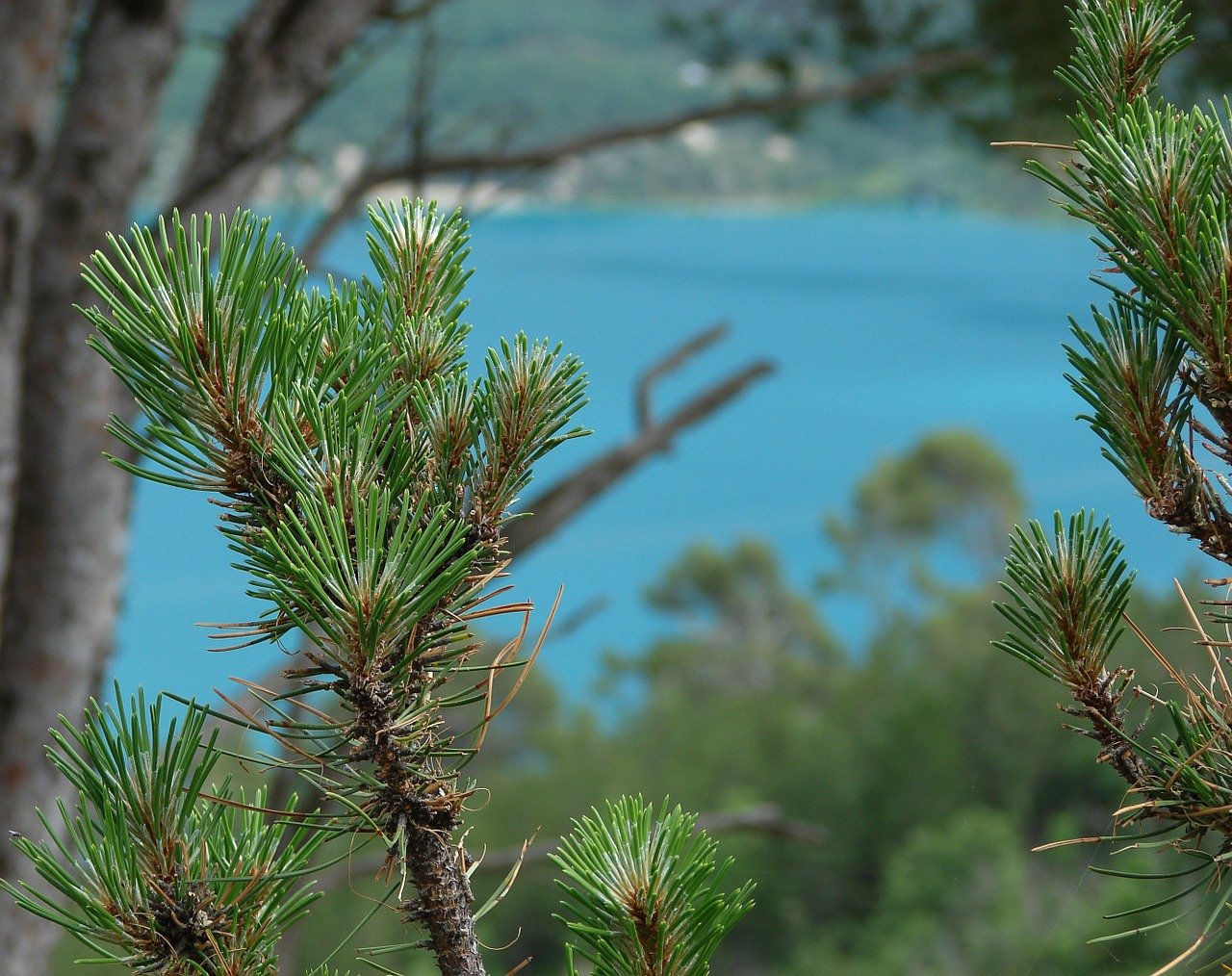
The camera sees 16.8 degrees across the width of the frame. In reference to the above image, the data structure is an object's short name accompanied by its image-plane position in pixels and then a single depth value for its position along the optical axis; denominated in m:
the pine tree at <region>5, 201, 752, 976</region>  1.31
